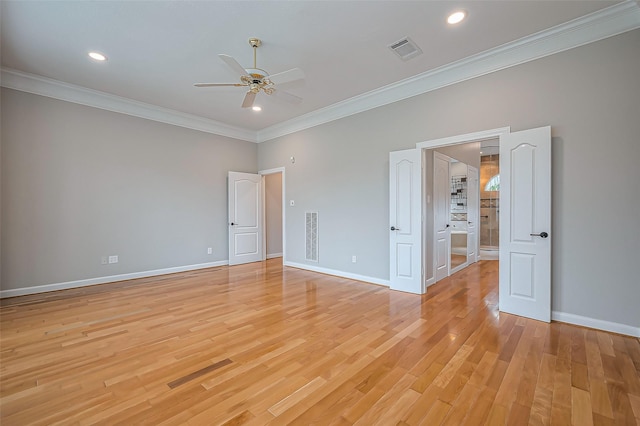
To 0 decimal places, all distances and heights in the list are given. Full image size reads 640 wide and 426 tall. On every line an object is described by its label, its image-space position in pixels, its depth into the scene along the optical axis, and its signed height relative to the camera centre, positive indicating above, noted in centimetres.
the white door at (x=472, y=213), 657 -8
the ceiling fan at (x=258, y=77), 303 +152
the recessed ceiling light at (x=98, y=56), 351 +201
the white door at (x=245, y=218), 653 -20
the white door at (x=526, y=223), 311 -16
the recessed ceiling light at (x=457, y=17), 279 +201
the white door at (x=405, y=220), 414 -16
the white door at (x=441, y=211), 480 -2
